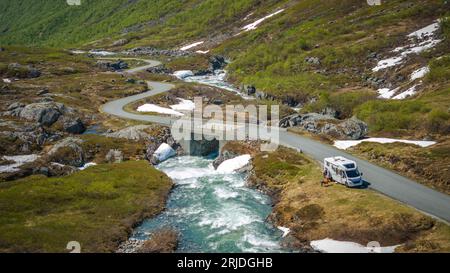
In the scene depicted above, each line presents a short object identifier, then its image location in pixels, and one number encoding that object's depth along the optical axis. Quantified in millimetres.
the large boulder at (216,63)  163750
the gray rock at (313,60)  125225
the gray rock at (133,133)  71625
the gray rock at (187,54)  195300
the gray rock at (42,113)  79562
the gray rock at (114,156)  62562
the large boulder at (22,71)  135000
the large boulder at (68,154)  59688
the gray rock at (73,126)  77812
